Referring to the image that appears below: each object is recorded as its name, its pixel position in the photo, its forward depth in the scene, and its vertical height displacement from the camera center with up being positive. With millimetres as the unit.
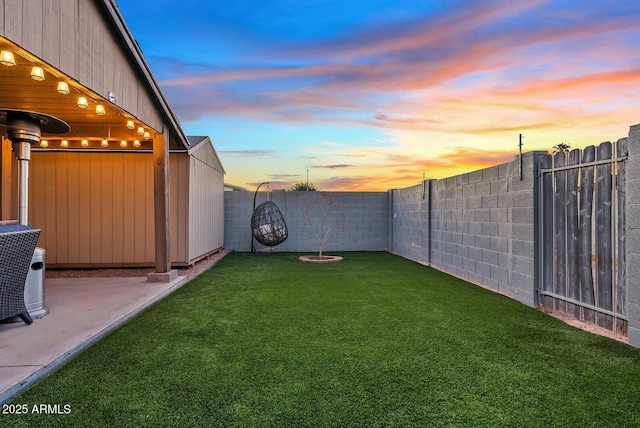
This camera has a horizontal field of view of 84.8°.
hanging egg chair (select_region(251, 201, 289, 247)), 9516 -325
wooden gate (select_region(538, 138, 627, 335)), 3000 -206
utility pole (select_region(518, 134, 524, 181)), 4217 +674
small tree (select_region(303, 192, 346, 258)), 10492 -96
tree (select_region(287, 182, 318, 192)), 28525 +2385
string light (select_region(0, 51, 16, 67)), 2504 +1140
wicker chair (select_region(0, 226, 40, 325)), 2846 -416
